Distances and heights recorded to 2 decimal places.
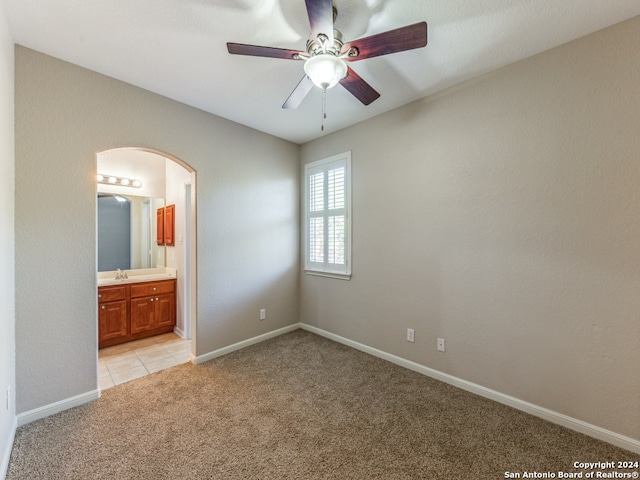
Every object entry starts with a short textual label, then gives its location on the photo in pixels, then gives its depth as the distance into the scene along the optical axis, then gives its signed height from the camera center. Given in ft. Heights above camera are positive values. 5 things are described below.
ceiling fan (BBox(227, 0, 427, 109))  4.69 +3.52
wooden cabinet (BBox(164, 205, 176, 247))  12.91 +0.62
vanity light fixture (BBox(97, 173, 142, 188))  12.88 +2.70
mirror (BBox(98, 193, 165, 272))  12.78 +0.21
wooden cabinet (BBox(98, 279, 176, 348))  10.98 -3.10
